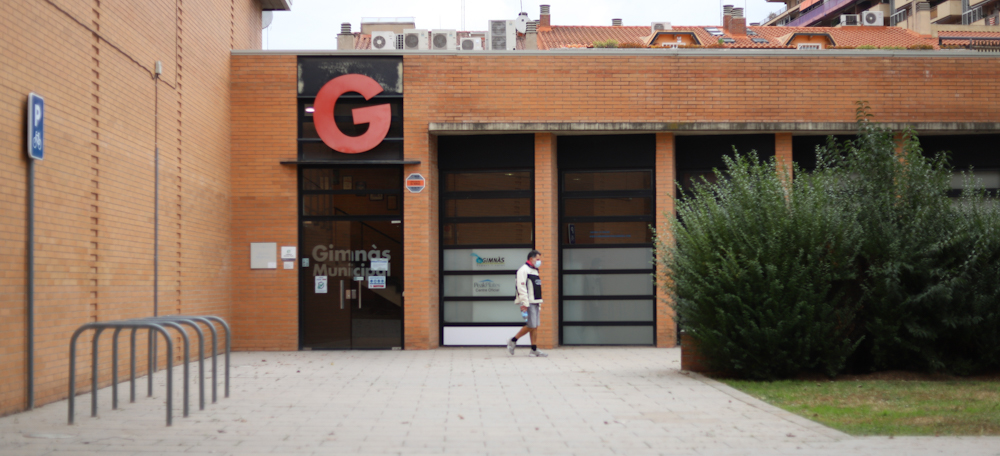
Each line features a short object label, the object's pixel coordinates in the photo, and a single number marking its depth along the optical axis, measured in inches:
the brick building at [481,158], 585.6
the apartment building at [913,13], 2032.5
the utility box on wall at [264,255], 586.6
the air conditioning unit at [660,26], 1620.8
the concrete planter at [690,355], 441.1
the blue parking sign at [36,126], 327.0
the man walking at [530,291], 538.9
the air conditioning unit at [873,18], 1875.5
